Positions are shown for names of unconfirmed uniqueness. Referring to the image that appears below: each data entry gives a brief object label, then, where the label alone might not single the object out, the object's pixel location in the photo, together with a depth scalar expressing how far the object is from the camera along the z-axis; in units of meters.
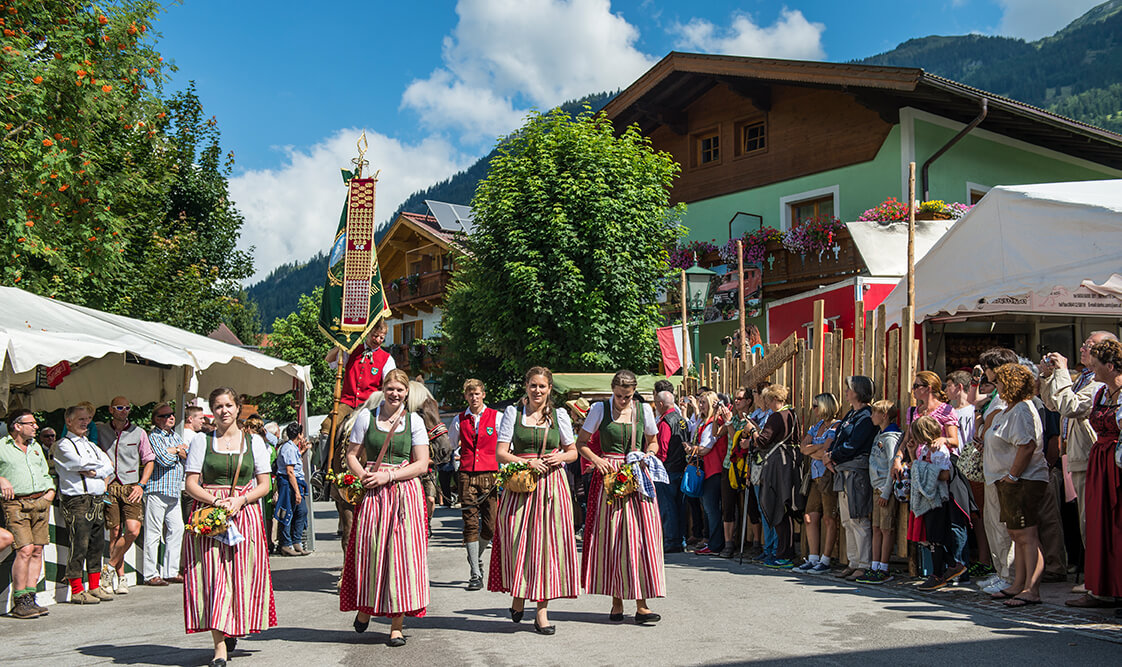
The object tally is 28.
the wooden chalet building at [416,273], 41.50
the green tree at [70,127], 12.50
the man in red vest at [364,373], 10.17
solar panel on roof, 47.47
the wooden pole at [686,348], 17.99
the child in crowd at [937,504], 8.94
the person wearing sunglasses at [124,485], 10.83
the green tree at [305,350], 58.62
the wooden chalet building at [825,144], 21.84
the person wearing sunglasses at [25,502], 9.12
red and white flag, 20.25
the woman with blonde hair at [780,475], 10.98
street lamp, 18.98
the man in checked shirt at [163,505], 11.20
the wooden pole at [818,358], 11.86
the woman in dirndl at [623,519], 7.57
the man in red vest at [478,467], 10.26
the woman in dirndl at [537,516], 7.50
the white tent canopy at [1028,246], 8.26
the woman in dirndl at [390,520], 7.04
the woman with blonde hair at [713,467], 12.45
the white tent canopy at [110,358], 9.76
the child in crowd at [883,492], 9.56
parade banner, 10.97
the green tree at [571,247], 22.97
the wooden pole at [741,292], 15.05
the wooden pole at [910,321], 10.35
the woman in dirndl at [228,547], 6.56
